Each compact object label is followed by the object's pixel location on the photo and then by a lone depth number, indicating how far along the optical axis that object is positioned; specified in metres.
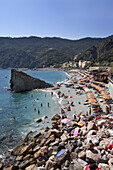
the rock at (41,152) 11.27
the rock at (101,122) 15.05
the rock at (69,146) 10.73
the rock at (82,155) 9.55
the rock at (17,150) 12.06
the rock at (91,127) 13.99
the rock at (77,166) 8.62
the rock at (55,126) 16.45
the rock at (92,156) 9.12
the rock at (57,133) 14.38
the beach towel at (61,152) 10.18
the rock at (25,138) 14.15
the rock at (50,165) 9.35
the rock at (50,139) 13.10
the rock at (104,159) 8.69
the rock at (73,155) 9.77
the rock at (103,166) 8.05
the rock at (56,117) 19.42
